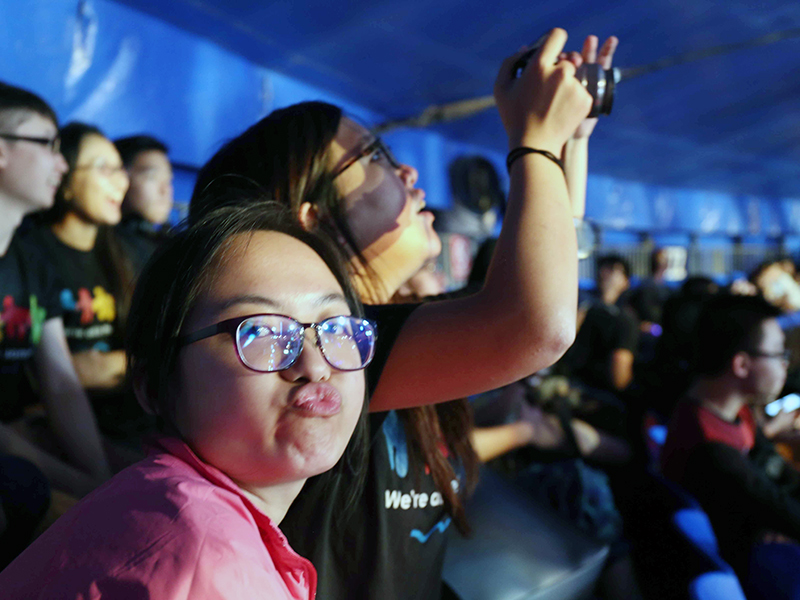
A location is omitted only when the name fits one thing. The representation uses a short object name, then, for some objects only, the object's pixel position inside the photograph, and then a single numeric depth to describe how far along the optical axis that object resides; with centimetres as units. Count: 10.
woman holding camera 74
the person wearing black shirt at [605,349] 368
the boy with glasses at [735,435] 174
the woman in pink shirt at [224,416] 50
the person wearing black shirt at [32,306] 162
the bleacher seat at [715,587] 127
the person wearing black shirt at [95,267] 194
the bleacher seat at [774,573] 152
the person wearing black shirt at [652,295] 580
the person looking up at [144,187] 245
